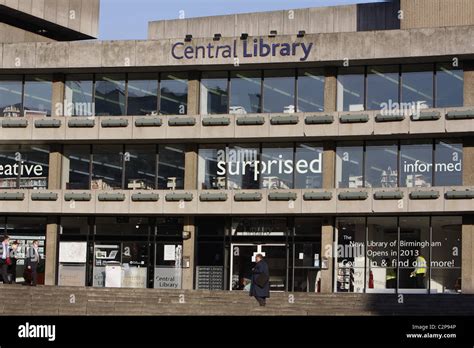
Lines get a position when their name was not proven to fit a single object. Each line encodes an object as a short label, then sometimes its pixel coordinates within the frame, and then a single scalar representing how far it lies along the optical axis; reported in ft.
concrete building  139.33
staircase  109.40
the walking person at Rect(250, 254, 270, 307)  105.40
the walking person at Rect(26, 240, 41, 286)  132.57
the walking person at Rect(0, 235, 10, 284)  128.77
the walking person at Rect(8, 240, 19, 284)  134.51
